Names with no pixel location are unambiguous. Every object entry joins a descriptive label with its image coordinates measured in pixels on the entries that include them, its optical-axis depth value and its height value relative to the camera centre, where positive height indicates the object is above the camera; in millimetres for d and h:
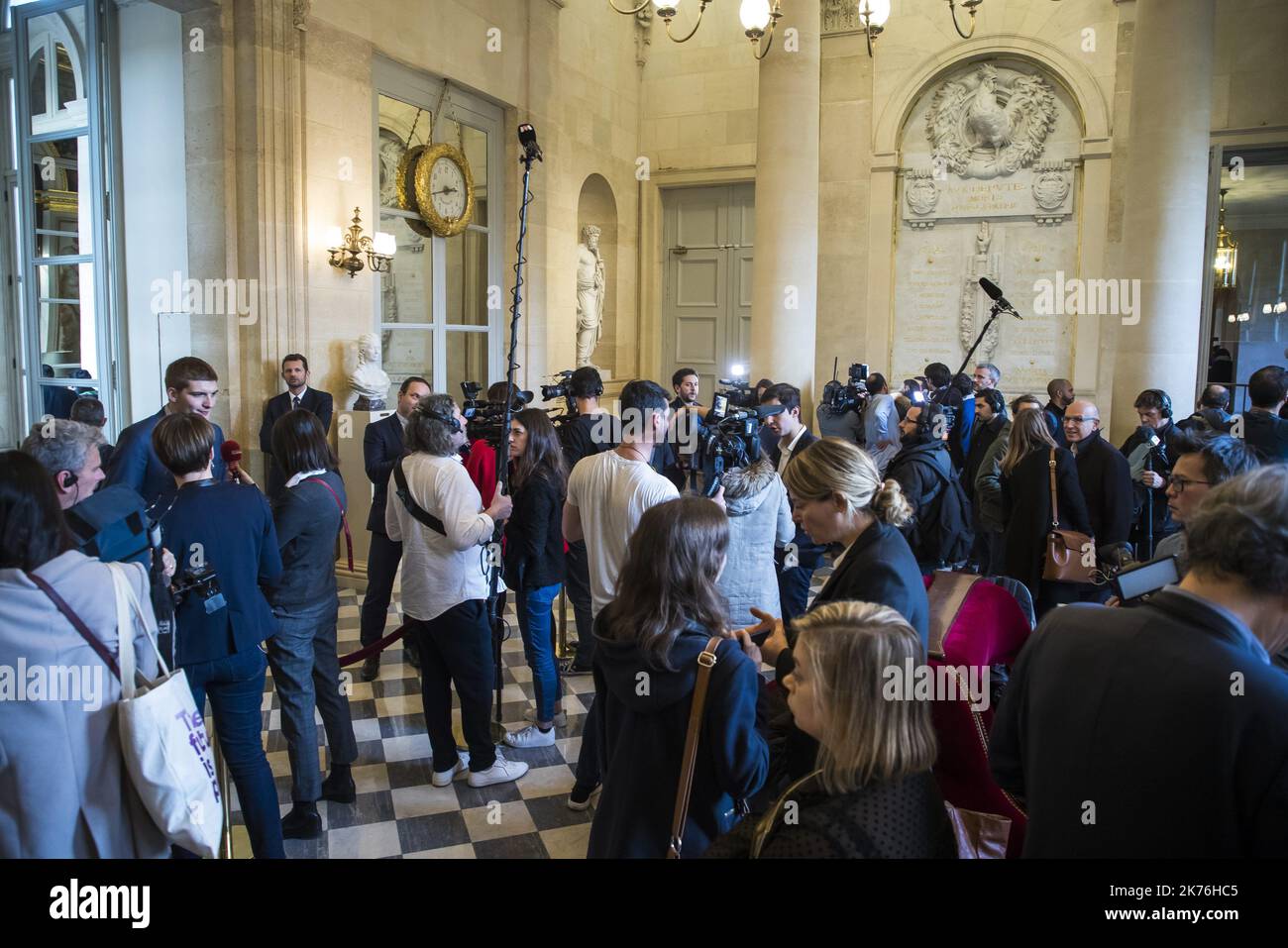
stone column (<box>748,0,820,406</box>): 9703 +1843
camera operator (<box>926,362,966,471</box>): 7508 -331
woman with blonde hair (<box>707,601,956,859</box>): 1576 -696
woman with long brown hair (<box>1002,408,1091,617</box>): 4691 -698
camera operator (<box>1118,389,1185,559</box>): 5410 -533
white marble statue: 12562 +1086
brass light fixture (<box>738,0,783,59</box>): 7676 +3037
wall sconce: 8172 +1099
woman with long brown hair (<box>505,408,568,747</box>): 4297 -837
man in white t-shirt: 3703 -497
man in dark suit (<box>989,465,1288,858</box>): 1419 -552
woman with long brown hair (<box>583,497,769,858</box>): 2074 -762
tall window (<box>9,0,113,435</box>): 7609 +1368
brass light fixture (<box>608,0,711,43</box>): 7297 +2966
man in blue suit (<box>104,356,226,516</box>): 4047 -326
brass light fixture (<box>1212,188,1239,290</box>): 14508 +1968
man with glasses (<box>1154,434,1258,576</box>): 2980 -301
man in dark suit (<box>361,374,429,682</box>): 5164 -1156
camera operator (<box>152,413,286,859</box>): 2902 -803
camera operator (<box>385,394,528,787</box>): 3732 -841
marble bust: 8234 -114
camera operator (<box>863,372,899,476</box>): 7473 -445
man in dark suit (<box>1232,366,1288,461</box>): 5273 -200
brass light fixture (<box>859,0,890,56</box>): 8203 +3308
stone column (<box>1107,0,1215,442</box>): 8531 +1848
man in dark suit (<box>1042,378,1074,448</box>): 7344 -158
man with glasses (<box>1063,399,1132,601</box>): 4816 -548
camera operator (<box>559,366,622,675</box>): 5262 -432
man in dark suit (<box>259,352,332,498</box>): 7285 -273
